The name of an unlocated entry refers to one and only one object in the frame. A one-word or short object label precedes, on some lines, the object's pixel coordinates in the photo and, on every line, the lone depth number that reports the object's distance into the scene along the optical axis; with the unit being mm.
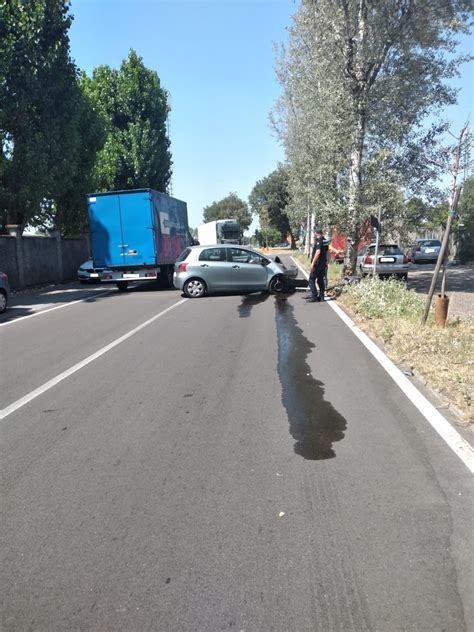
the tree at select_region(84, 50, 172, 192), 30828
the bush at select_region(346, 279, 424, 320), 9617
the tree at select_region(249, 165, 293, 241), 64250
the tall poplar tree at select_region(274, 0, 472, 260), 13289
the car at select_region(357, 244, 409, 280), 19062
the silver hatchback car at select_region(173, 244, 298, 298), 15023
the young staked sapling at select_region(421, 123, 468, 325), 7656
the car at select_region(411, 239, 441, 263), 30062
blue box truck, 17312
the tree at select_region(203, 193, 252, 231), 98875
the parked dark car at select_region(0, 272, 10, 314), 13477
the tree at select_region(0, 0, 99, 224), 18219
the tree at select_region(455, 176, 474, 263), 27361
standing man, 12977
